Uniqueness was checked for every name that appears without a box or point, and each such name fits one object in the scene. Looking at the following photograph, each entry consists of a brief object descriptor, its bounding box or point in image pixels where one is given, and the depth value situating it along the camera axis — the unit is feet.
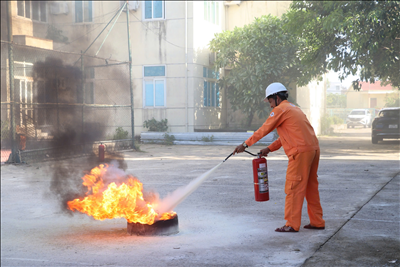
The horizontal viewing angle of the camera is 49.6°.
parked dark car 62.39
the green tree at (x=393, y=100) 143.31
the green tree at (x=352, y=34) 43.91
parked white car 135.74
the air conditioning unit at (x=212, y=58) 75.10
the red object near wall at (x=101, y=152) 40.22
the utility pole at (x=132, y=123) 56.71
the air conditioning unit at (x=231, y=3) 81.68
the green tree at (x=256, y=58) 67.56
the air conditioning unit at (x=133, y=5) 70.28
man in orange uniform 17.30
